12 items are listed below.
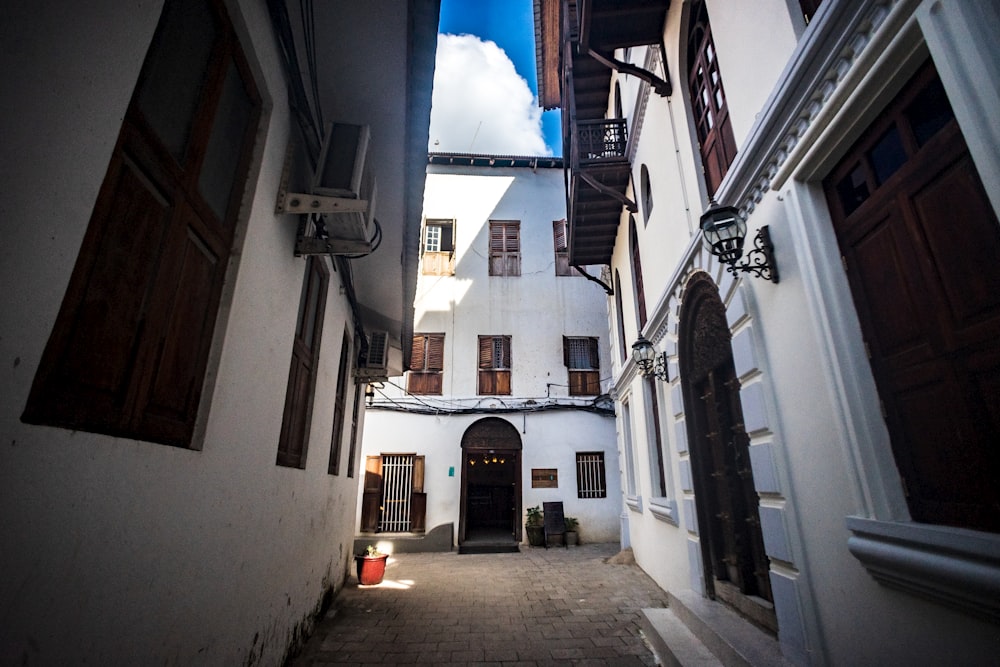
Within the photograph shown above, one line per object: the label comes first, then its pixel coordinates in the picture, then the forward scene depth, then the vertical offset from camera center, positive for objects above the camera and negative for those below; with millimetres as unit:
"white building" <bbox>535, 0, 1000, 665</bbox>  1968 +871
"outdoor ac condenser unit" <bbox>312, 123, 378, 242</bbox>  3344 +2242
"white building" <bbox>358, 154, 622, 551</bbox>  13039 +3090
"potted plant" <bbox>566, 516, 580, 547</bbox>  12367 -1291
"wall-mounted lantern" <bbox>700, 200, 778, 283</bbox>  3377 +1742
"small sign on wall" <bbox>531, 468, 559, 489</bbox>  13273 +121
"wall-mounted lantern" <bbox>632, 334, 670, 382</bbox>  6266 +1652
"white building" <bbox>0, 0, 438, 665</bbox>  1241 +697
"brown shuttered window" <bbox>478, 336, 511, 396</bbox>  14124 +3466
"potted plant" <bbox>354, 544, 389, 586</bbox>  7484 -1317
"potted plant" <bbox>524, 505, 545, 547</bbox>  12461 -1177
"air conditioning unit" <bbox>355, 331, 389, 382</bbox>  7973 +2022
